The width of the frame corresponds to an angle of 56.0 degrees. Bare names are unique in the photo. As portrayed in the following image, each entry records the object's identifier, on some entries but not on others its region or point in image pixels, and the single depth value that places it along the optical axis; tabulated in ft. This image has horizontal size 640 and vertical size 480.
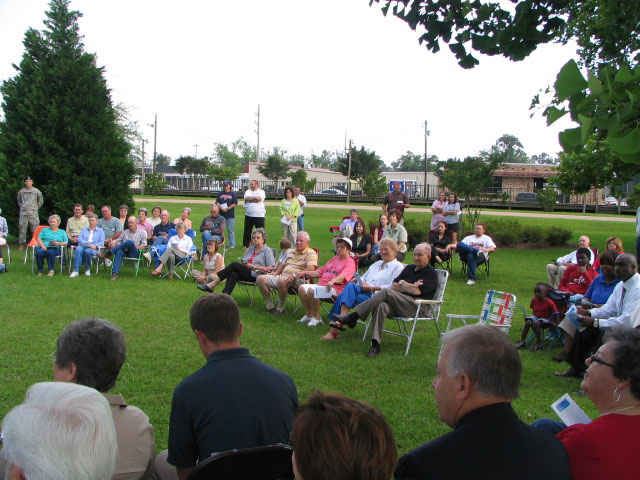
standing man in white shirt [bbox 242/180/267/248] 49.02
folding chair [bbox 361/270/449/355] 22.43
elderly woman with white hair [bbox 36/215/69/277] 37.29
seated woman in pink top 26.25
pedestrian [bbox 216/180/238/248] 50.01
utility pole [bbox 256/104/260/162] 210.38
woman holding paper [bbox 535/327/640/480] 6.94
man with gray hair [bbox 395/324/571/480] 6.24
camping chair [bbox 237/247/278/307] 30.66
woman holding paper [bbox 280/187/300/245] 48.34
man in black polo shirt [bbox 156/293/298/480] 8.27
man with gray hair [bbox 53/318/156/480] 8.04
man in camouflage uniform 46.24
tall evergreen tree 49.83
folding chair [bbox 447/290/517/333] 22.34
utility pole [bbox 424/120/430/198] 191.62
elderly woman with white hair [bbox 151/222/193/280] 37.88
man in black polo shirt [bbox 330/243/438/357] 22.31
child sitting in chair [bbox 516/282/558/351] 22.98
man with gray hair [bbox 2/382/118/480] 5.19
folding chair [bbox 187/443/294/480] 6.40
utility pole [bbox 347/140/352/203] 128.67
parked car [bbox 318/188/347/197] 147.14
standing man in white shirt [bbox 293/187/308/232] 51.70
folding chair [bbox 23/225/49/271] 38.40
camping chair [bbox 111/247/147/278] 38.01
